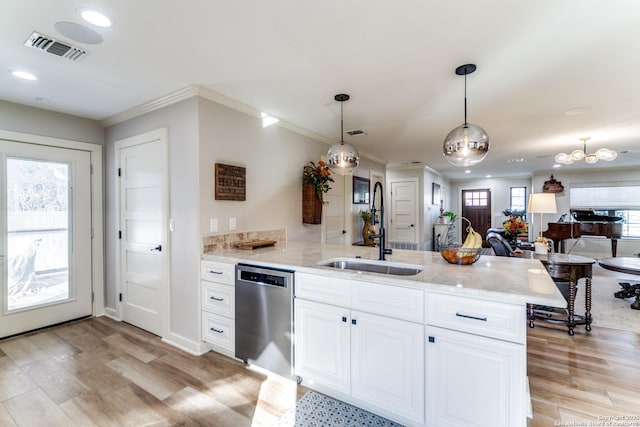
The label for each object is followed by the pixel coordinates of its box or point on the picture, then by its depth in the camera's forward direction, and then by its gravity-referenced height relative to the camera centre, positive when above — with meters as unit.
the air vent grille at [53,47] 1.92 +1.12
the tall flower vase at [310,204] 3.96 +0.10
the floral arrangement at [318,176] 3.92 +0.46
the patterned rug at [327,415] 1.85 -1.29
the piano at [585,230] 6.69 -0.46
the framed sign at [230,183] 2.87 +0.30
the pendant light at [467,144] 2.15 +0.48
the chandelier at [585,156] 4.37 +0.81
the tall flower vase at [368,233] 5.24 -0.38
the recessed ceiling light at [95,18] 1.68 +1.12
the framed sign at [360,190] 5.30 +0.38
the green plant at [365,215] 5.47 -0.07
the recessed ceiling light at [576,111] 3.23 +1.08
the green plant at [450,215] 8.90 -0.14
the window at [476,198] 10.82 +0.46
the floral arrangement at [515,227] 4.87 -0.27
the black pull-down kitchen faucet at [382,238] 2.41 -0.22
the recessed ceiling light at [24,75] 2.39 +1.12
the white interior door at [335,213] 4.58 -0.02
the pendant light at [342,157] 2.78 +0.50
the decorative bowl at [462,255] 2.13 -0.32
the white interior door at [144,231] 2.99 -0.19
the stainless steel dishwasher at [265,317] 2.26 -0.82
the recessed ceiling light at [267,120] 3.39 +1.05
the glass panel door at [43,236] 3.06 -0.24
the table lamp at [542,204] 3.94 +0.08
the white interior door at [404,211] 7.90 +0.00
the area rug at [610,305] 3.45 -1.30
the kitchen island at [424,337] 1.52 -0.73
